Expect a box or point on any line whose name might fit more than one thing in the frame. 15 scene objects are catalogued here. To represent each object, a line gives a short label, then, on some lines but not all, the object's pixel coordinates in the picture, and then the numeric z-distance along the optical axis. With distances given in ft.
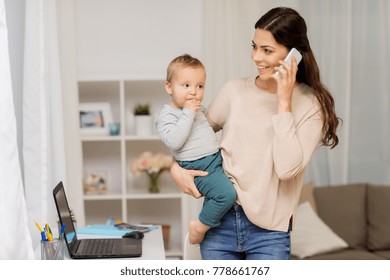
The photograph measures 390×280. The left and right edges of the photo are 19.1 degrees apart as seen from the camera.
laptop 11.30
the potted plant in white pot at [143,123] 22.04
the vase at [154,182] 22.14
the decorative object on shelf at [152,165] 21.77
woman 9.44
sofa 19.31
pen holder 10.19
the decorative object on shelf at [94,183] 22.39
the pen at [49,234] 10.37
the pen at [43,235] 10.39
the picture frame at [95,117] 22.13
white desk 11.66
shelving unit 23.08
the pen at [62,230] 10.67
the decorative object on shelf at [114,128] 21.99
